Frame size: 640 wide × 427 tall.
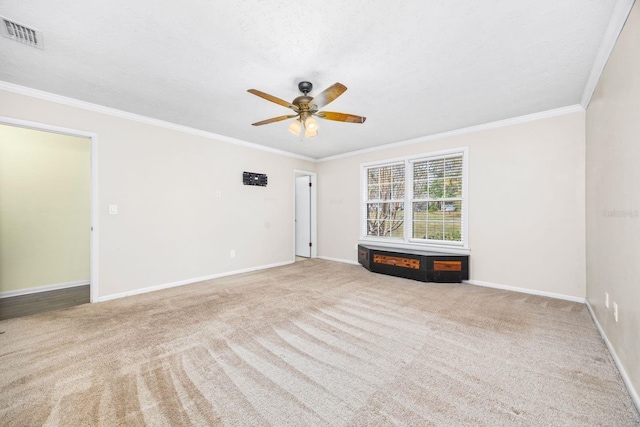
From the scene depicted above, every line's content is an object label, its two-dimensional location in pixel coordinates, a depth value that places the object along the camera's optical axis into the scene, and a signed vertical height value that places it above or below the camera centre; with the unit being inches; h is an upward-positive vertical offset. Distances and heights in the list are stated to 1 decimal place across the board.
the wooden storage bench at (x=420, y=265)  162.1 -33.6
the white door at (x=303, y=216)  260.8 -1.9
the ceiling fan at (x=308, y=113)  96.6 +41.8
